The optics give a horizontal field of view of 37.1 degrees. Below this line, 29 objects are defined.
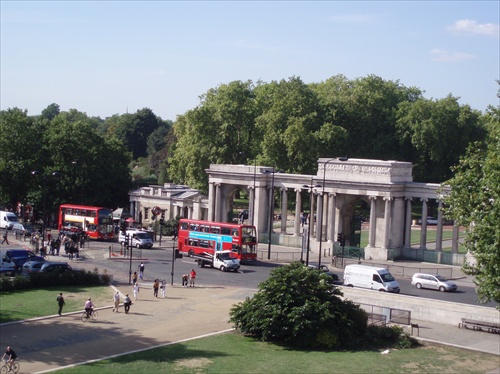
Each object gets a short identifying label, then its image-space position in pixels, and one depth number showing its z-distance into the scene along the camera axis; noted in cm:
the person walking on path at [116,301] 4231
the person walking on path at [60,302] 4059
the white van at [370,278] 5006
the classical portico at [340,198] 6569
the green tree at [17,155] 8500
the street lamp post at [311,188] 7019
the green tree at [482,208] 3331
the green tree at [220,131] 9431
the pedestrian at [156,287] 4686
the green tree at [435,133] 9094
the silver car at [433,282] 5241
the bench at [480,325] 3944
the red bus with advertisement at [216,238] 6256
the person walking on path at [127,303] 4172
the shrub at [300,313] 3666
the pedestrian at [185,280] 5075
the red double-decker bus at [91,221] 7462
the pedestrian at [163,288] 4679
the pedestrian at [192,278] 5076
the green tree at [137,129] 18050
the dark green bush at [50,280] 4734
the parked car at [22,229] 7598
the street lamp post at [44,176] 7985
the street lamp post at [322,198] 6619
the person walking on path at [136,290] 4635
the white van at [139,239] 7069
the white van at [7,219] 8238
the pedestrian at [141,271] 5278
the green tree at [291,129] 8644
